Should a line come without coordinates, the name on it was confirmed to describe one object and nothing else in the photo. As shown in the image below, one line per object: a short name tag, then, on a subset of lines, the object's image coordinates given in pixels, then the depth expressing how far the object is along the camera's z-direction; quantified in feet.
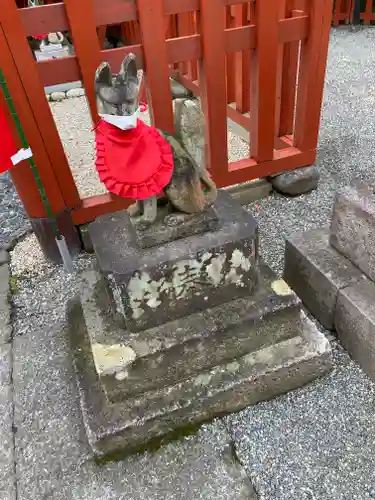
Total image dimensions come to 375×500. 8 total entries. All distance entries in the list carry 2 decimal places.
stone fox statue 4.29
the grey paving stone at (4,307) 7.38
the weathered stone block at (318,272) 6.48
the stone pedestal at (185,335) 5.37
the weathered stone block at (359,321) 5.93
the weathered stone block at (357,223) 5.97
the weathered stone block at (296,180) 9.77
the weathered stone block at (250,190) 9.78
